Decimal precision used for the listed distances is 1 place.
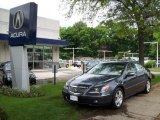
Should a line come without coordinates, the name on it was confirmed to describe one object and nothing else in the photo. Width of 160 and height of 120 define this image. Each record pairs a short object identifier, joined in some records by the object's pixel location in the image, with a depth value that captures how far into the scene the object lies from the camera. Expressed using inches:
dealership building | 630.0
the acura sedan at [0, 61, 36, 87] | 311.2
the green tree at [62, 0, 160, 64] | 351.6
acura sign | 240.5
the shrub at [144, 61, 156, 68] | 1066.4
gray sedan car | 187.9
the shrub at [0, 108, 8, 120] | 159.5
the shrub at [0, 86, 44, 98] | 233.6
